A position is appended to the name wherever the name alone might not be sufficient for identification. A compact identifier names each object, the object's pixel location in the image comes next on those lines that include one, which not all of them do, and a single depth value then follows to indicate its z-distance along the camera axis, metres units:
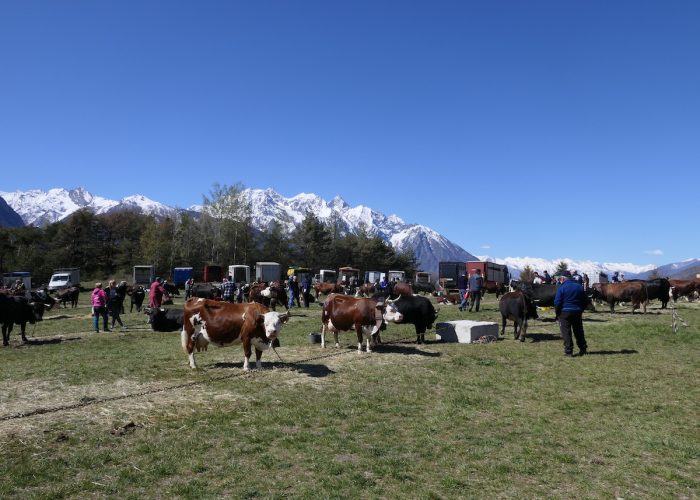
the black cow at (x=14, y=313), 16.33
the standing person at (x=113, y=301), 20.34
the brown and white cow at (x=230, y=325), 11.20
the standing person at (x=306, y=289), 31.16
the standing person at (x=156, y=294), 21.36
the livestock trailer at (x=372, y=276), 69.91
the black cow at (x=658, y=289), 26.16
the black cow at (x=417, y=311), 16.30
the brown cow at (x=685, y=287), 33.03
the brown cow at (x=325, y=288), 40.31
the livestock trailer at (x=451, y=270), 54.84
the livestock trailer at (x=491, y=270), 51.97
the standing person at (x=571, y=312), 13.63
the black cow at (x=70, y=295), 33.81
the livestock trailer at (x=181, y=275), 58.62
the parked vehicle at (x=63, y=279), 50.17
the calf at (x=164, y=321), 19.66
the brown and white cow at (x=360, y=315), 13.90
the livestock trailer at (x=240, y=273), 55.83
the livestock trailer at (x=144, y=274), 57.78
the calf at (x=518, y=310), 16.56
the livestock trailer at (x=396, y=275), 68.19
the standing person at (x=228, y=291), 27.39
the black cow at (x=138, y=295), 29.33
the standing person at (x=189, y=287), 33.61
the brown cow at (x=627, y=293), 24.74
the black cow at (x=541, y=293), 19.86
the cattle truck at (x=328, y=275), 65.81
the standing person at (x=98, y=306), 19.73
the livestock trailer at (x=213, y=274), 54.91
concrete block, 16.30
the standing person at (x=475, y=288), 25.61
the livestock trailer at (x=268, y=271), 56.28
